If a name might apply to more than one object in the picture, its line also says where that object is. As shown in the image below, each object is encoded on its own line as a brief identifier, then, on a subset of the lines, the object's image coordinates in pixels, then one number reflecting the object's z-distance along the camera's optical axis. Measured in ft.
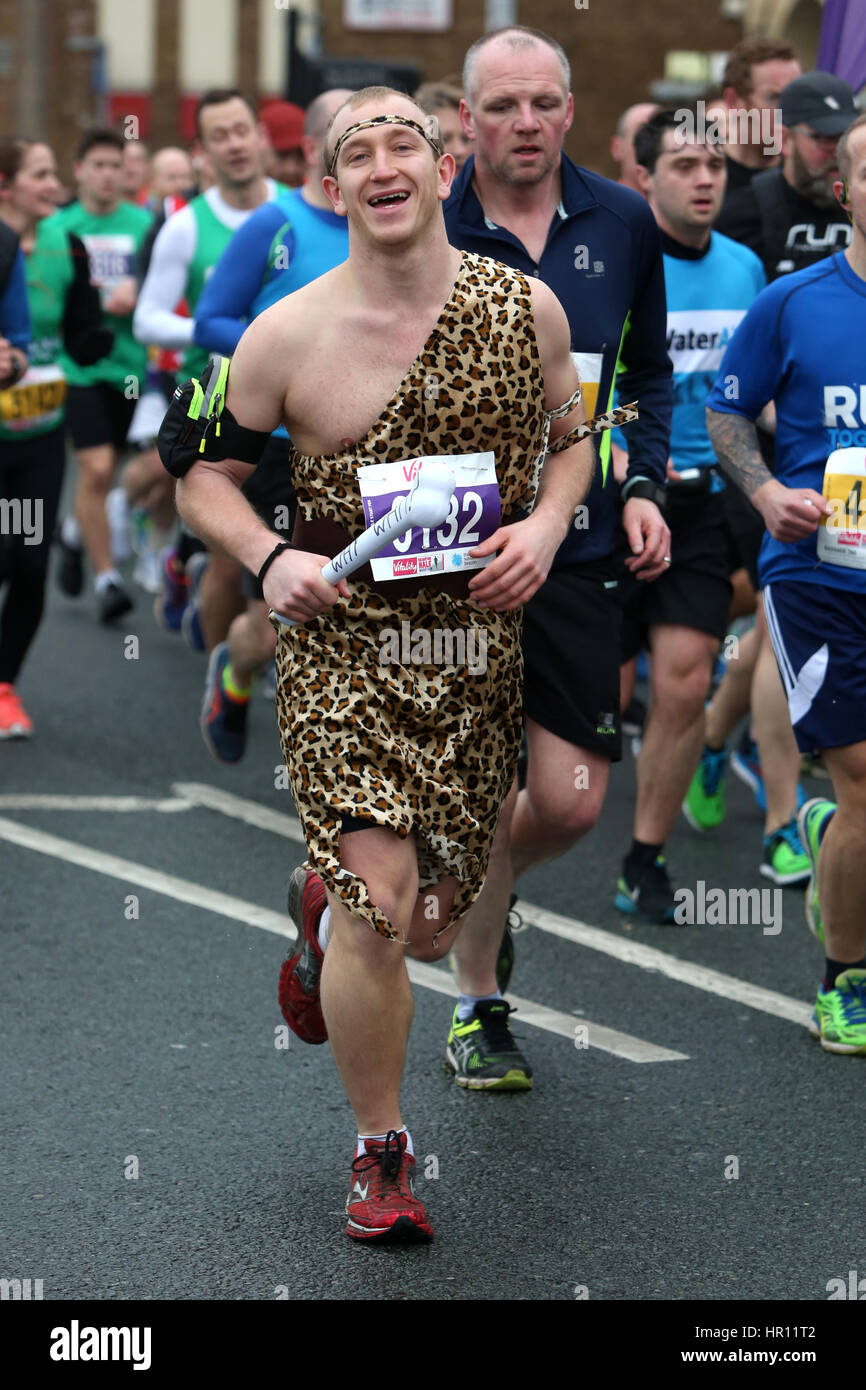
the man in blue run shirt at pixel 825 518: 32.12
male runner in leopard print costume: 25.07
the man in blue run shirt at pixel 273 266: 43.96
